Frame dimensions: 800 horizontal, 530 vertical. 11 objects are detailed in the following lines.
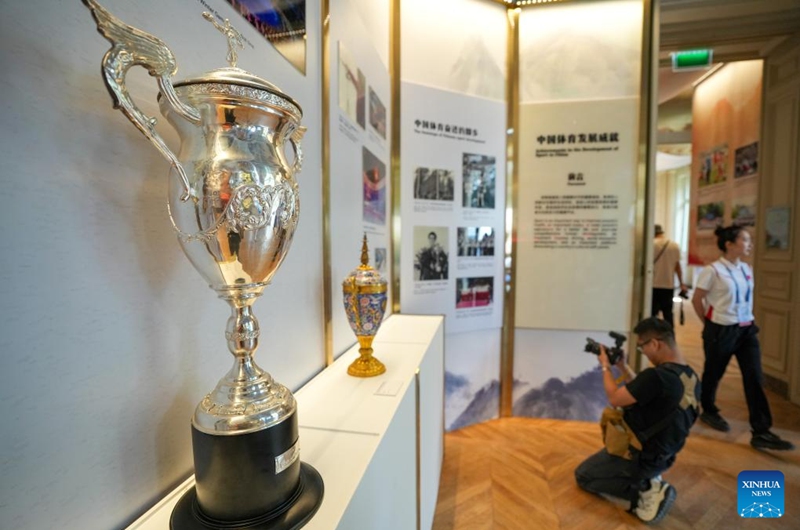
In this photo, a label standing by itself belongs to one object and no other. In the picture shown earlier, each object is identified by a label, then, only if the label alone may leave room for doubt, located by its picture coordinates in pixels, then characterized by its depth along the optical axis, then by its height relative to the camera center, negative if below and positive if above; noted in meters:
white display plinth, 0.56 -0.42
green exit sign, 3.13 +1.76
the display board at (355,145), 1.26 +0.45
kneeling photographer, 1.60 -0.90
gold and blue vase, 1.10 -0.20
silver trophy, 0.42 +0.00
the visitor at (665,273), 3.34 -0.28
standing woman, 2.26 -0.53
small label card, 0.94 -0.41
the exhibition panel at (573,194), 2.41 +0.38
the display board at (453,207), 2.20 +0.27
